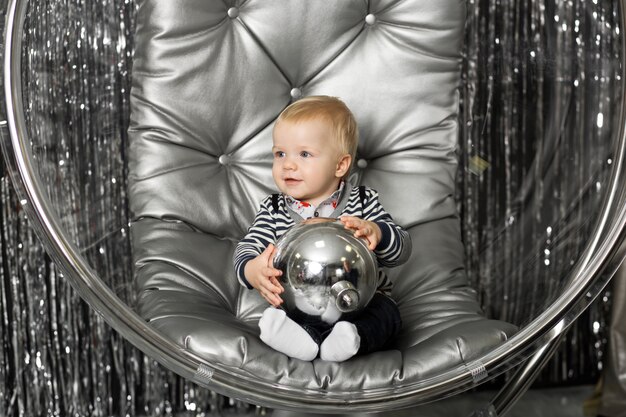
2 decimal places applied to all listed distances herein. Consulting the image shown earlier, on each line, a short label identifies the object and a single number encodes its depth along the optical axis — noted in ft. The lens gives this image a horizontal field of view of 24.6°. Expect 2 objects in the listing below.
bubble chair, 7.27
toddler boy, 7.29
